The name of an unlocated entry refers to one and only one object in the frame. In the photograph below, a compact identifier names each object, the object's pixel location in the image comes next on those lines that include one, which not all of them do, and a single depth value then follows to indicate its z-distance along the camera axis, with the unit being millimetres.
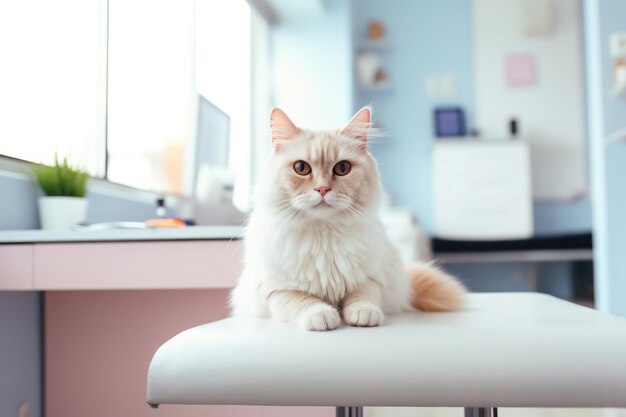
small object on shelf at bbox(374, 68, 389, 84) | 5609
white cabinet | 5027
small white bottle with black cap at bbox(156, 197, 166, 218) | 1896
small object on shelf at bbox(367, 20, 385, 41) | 5641
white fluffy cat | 1007
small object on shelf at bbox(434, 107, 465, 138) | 5371
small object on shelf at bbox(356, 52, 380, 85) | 5473
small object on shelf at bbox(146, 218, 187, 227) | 1488
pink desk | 1242
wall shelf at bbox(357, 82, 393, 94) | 5562
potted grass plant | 1625
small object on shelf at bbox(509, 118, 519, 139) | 5328
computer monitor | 1853
